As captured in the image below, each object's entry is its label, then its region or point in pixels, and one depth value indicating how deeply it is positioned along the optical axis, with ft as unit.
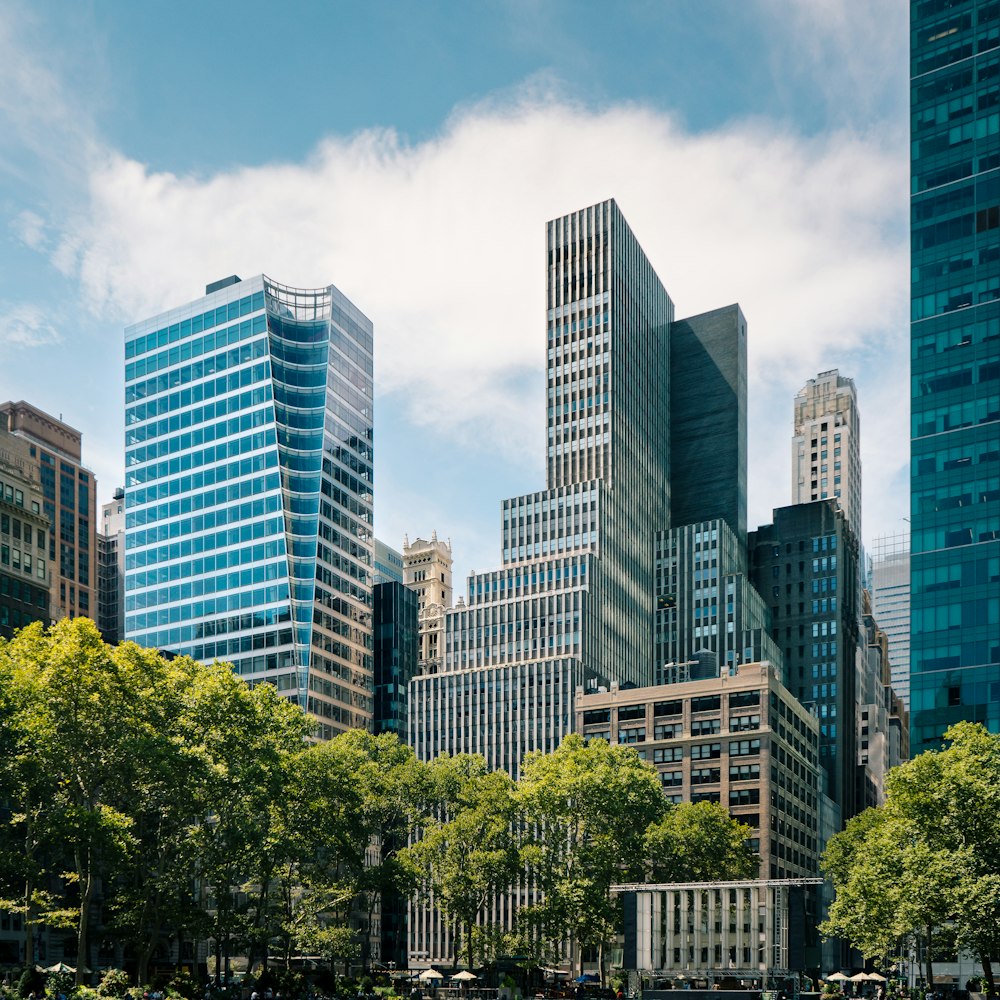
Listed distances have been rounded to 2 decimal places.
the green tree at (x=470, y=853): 363.35
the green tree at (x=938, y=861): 287.55
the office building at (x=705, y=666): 593.42
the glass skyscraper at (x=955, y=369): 461.78
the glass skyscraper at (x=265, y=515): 608.19
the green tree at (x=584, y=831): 365.40
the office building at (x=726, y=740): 524.93
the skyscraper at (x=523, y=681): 613.11
